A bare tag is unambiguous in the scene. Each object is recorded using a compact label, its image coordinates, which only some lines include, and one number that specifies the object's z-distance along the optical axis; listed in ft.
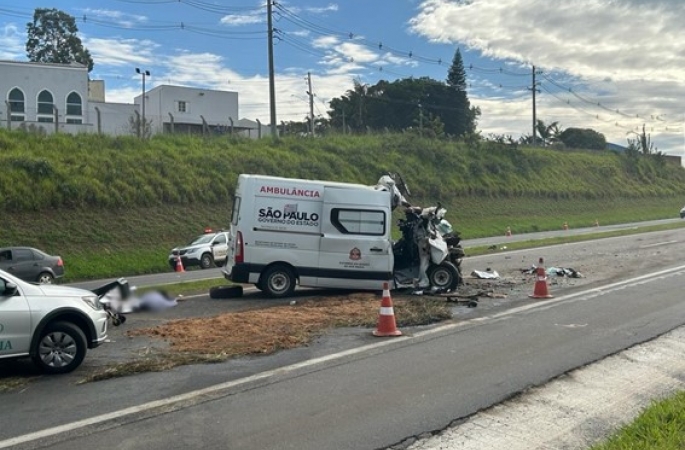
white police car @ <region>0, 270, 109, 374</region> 23.97
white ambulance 45.21
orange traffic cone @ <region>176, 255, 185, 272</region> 77.75
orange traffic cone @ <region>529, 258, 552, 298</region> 44.34
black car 66.49
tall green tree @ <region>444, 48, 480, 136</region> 287.07
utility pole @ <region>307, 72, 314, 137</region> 207.76
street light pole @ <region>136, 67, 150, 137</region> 121.82
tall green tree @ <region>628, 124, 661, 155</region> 248.32
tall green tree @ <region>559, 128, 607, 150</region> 345.27
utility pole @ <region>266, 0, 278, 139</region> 129.49
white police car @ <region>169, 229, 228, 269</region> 79.72
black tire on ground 46.34
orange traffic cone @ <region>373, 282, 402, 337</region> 31.96
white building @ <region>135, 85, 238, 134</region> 213.25
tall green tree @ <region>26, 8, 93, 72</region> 254.06
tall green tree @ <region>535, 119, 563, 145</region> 285.43
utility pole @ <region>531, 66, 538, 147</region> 232.73
